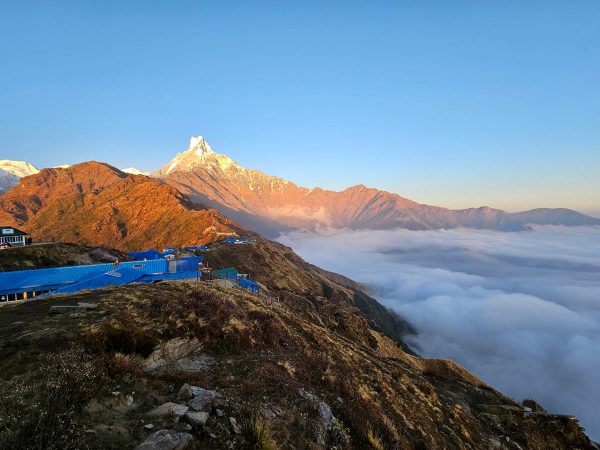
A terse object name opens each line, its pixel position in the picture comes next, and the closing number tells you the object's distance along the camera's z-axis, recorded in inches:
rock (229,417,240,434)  362.3
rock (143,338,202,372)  541.6
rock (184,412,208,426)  355.6
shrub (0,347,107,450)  260.8
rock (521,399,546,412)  1547.6
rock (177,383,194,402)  413.6
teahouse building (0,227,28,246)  3208.7
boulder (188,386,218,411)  389.7
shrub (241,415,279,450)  344.5
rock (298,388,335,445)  447.1
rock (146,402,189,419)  362.3
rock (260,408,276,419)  424.3
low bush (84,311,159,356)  498.0
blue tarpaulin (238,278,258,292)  2274.9
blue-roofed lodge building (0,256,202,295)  1617.9
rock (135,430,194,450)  300.2
